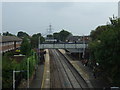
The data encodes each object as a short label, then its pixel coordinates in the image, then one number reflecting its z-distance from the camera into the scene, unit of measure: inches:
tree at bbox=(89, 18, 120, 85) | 697.6
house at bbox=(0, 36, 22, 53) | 1382.1
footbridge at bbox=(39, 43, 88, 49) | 1878.6
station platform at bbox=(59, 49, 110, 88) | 859.4
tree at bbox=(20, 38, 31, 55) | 1505.3
